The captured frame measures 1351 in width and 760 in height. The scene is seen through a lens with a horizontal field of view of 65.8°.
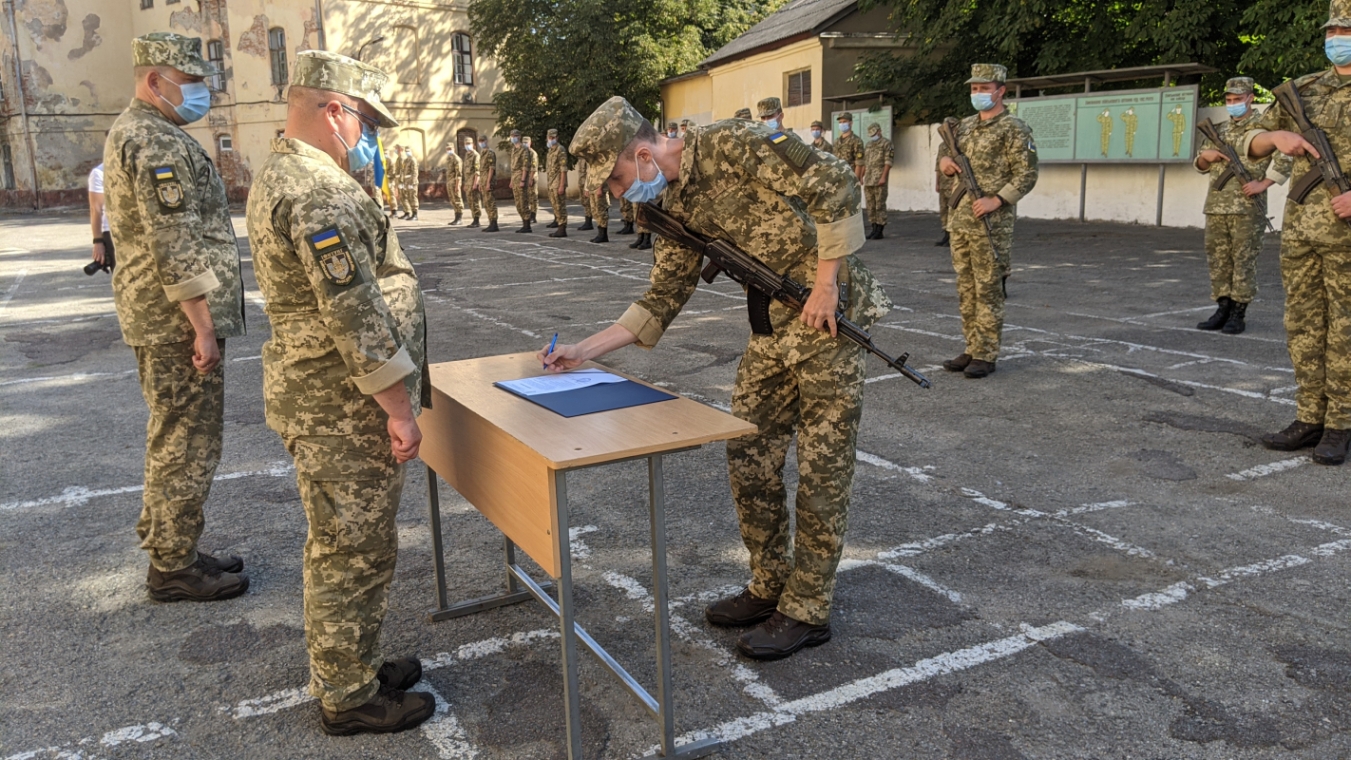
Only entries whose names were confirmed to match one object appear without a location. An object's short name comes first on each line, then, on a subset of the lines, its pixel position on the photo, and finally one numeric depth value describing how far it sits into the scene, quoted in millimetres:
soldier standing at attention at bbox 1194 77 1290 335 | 9031
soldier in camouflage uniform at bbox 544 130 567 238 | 21391
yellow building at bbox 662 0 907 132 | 28312
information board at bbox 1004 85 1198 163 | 16766
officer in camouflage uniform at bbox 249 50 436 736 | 2859
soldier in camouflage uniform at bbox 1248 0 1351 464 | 5480
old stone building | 36812
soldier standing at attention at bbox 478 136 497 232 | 23703
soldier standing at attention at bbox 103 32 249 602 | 4070
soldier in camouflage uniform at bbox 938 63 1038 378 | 7645
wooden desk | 2795
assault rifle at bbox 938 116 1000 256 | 7805
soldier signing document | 3303
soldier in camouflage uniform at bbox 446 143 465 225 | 28188
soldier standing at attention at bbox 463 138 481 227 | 25516
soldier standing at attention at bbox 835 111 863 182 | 19750
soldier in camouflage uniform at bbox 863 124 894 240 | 18969
